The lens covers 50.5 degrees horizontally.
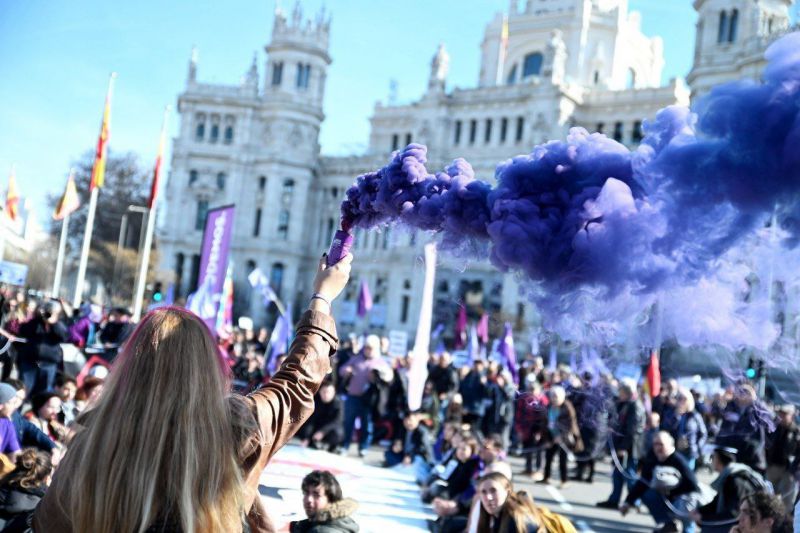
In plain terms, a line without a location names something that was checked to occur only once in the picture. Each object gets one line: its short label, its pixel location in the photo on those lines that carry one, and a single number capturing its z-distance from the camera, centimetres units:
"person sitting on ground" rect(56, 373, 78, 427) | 935
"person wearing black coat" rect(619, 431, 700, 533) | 968
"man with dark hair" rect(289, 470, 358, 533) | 528
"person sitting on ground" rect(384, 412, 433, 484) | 1402
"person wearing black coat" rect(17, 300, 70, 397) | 1389
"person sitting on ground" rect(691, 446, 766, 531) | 778
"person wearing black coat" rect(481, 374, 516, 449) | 1683
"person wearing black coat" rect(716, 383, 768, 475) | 1043
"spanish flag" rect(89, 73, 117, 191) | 2362
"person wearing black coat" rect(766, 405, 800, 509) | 921
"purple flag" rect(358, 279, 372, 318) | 3014
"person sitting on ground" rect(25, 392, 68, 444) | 841
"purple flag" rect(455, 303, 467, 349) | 2880
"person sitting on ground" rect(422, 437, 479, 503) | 928
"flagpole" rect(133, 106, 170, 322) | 2627
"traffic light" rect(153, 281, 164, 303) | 2334
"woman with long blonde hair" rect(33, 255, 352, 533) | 215
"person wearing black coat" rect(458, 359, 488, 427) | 1773
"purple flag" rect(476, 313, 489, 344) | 2802
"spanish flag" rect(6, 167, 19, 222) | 3080
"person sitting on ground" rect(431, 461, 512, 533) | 812
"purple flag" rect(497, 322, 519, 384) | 2088
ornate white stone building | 6291
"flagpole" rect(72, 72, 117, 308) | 2392
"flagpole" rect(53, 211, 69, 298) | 3206
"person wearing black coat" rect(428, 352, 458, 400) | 1808
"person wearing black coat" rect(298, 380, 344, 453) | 1452
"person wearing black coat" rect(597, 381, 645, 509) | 1355
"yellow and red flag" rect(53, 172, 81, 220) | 2674
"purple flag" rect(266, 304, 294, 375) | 1898
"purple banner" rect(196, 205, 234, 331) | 1902
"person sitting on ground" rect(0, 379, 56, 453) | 752
